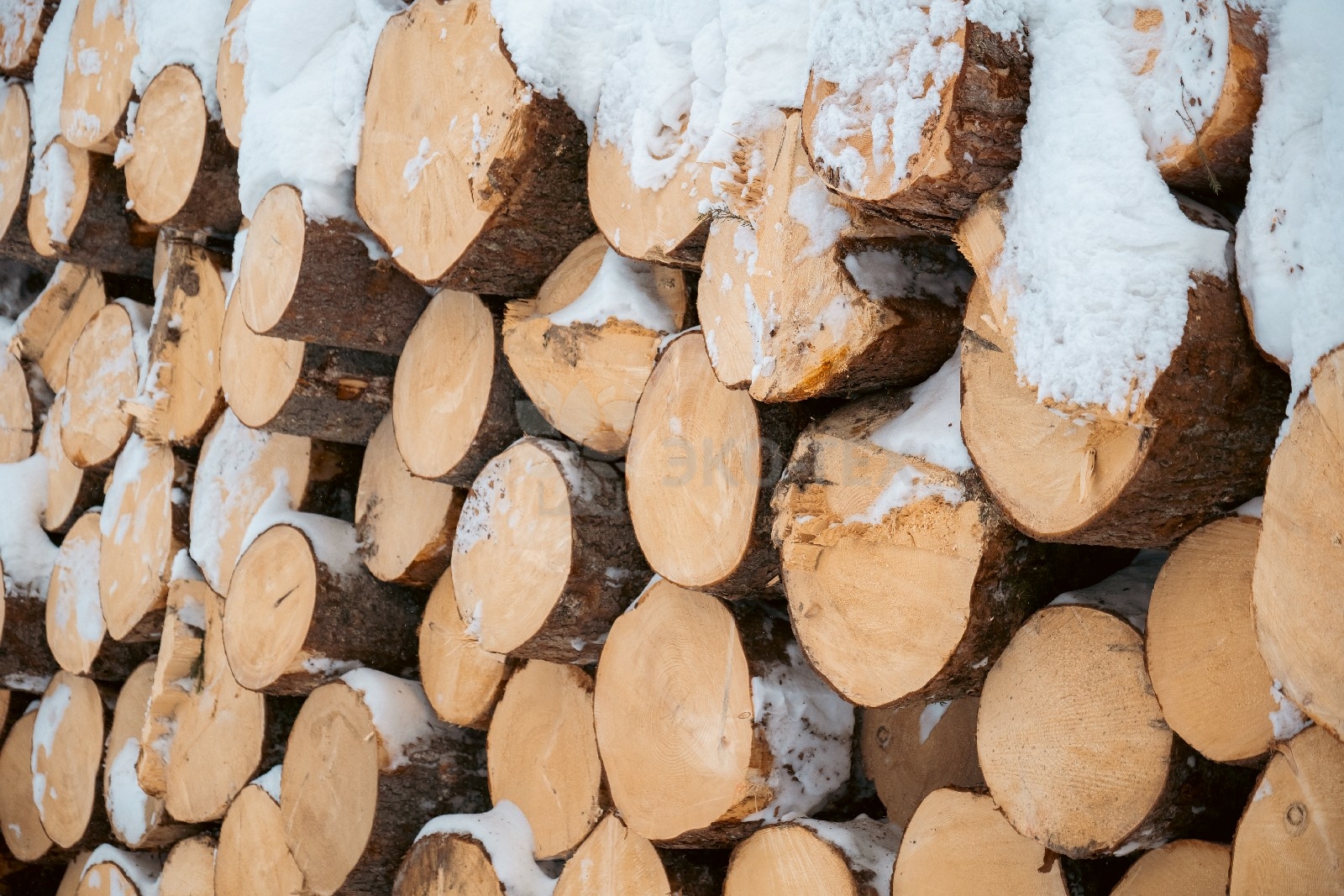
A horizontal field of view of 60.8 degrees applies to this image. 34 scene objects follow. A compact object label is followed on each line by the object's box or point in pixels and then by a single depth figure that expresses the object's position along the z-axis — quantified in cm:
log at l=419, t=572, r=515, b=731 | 153
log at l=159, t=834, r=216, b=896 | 196
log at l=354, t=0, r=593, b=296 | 128
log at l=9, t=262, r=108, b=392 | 261
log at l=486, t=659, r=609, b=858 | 138
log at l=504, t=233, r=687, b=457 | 127
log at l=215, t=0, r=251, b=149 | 186
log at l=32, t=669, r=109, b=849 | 231
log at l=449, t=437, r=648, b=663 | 131
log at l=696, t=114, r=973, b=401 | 98
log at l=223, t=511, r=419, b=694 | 168
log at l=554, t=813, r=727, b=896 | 123
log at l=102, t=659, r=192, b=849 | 209
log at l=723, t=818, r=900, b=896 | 107
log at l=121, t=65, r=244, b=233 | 198
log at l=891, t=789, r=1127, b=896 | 94
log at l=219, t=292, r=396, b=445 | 172
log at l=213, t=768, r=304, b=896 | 171
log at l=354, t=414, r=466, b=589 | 160
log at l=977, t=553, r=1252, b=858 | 86
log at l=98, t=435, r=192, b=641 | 212
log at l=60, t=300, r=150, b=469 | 232
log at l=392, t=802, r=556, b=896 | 140
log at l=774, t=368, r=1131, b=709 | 93
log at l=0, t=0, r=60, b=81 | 273
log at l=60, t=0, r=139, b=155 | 227
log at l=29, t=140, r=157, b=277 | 241
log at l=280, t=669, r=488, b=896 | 157
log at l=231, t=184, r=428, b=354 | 157
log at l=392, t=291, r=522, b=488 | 146
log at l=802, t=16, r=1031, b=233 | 82
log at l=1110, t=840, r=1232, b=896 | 84
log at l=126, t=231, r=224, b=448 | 209
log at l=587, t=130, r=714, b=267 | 112
